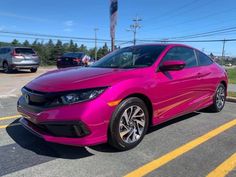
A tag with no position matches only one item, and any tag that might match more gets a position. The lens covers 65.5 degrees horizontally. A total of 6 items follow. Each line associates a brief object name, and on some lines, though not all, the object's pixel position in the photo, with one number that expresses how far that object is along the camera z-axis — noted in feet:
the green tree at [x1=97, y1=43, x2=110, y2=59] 218.00
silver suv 35.83
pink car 7.27
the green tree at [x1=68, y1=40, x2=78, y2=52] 216.65
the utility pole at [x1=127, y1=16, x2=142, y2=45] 130.81
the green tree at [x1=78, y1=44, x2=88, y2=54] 243.95
